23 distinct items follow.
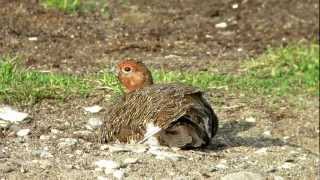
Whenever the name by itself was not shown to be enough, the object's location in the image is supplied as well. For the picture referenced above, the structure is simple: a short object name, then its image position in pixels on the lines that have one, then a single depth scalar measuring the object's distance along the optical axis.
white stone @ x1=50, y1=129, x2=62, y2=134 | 15.23
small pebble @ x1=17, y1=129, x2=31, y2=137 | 14.90
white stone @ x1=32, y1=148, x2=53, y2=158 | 13.52
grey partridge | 13.95
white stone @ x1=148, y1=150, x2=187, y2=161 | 13.73
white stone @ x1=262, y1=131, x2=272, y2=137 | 18.34
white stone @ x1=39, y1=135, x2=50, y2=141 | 14.79
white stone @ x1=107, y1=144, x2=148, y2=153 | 13.89
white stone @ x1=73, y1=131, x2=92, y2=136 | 15.42
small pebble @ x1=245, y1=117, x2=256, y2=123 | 18.85
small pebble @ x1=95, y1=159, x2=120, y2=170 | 13.16
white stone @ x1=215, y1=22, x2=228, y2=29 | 27.61
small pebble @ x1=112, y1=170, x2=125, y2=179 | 12.86
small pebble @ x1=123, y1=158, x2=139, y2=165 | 13.39
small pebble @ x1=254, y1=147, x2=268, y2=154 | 15.30
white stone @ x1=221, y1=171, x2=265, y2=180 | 13.16
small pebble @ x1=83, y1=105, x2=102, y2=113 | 17.23
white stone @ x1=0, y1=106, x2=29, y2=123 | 15.59
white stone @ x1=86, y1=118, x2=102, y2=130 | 16.11
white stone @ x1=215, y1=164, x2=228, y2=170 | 13.79
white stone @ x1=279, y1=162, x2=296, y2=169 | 14.54
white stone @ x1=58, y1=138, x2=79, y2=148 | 14.19
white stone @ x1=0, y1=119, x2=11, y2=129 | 15.16
